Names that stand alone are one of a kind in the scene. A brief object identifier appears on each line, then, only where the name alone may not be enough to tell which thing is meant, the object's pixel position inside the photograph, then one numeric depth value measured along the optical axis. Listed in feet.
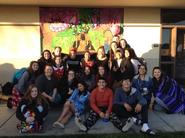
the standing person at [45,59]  12.89
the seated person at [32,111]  10.05
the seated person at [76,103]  11.00
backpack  13.83
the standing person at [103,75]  12.15
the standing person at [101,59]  13.01
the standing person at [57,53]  13.23
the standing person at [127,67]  12.92
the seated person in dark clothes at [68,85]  12.31
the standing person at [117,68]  12.84
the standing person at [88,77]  12.26
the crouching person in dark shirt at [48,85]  11.83
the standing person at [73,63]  13.67
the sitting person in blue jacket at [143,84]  11.99
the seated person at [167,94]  12.27
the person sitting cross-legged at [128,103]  10.43
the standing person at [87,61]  13.06
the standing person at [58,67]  12.84
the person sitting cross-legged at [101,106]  10.51
